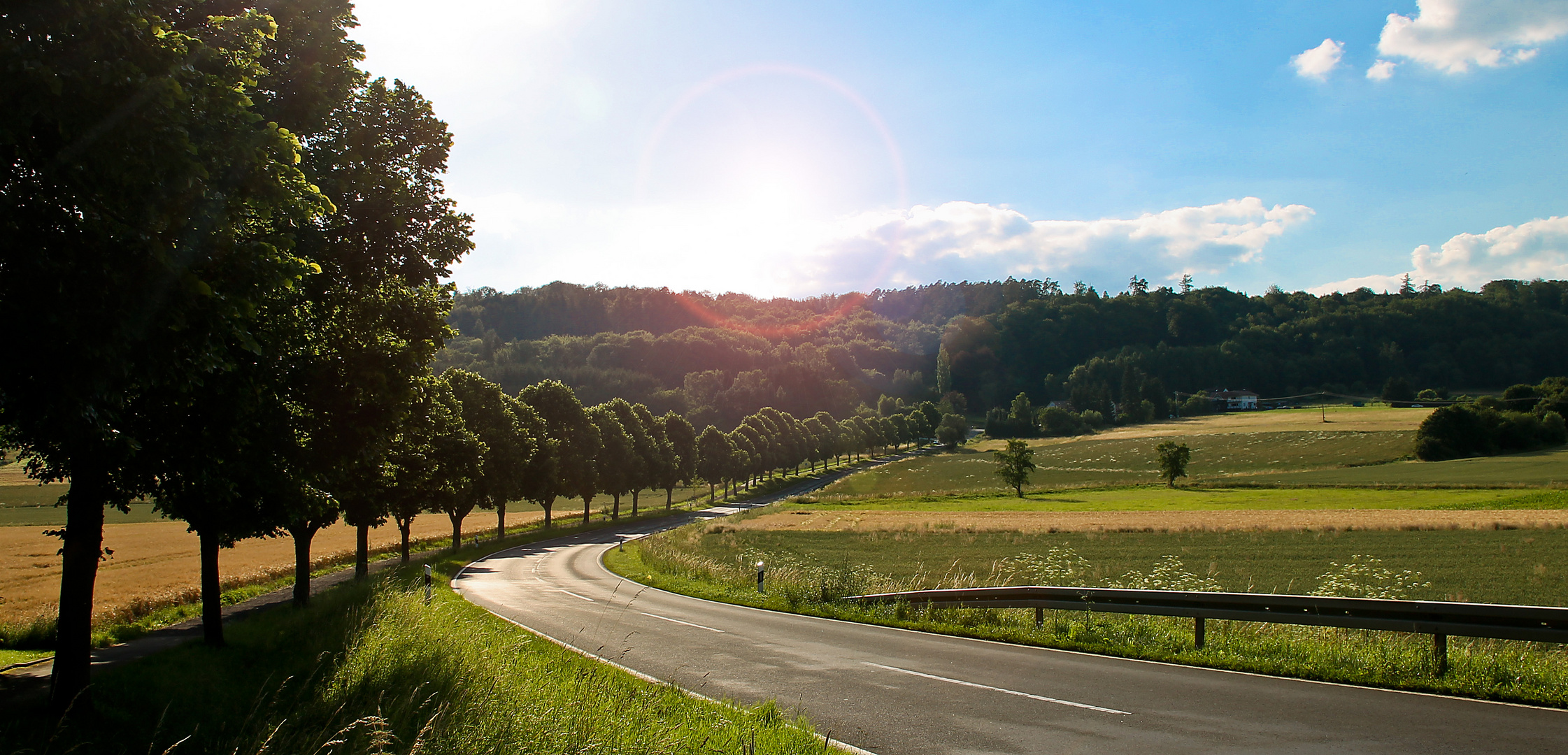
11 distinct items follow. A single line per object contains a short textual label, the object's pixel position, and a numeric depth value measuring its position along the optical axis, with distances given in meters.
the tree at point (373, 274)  12.58
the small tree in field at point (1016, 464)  80.69
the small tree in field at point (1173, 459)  77.75
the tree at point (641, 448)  67.62
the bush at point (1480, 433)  82.31
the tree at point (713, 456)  88.12
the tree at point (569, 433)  54.78
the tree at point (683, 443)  82.31
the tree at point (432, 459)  17.31
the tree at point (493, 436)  42.00
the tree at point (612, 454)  61.69
